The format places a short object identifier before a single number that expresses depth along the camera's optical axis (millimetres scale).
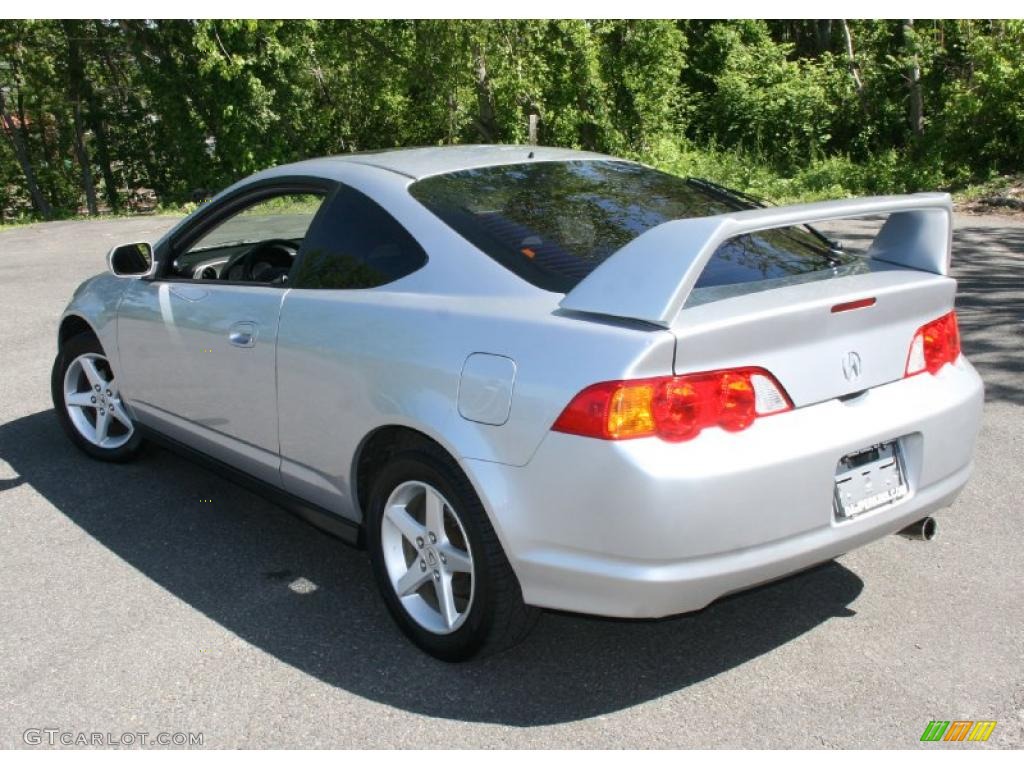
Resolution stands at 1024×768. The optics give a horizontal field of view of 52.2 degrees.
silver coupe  2775
